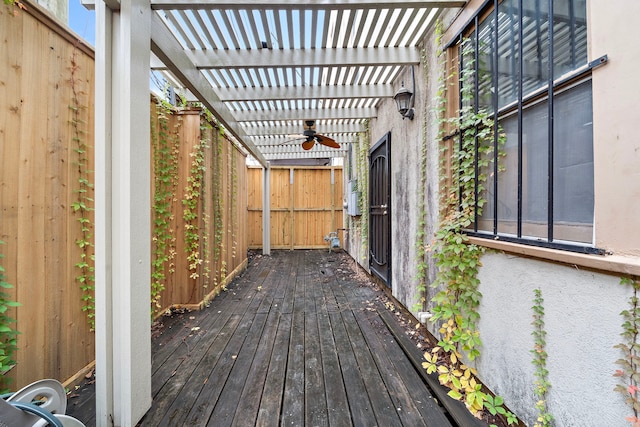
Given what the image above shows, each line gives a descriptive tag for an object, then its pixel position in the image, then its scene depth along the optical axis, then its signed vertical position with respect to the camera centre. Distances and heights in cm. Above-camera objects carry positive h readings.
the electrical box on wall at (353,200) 478 +27
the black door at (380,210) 336 +4
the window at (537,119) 106 +46
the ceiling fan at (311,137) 396 +127
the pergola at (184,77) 129 +137
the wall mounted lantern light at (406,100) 248 +117
